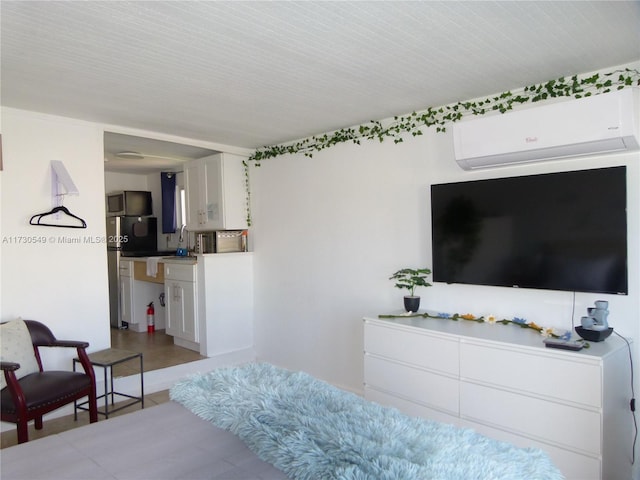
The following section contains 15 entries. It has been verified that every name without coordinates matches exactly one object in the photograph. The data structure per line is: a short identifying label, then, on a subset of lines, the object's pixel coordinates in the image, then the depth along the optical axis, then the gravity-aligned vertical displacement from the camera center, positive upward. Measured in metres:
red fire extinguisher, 5.69 -1.11
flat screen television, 2.43 -0.02
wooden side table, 3.25 -0.96
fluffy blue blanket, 1.32 -0.72
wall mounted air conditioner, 2.26 +0.54
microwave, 6.12 +0.44
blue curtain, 6.20 +0.52
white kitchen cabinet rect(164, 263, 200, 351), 4.64 -0.78
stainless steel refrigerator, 5.97 -0.15
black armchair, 2.55 -0.95
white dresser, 2.16 -0.90
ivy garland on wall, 2.55 +0.84
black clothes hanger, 3.34 +0.14
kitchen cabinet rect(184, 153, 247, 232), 4.73 +0.44
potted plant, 3.22 -0.39
